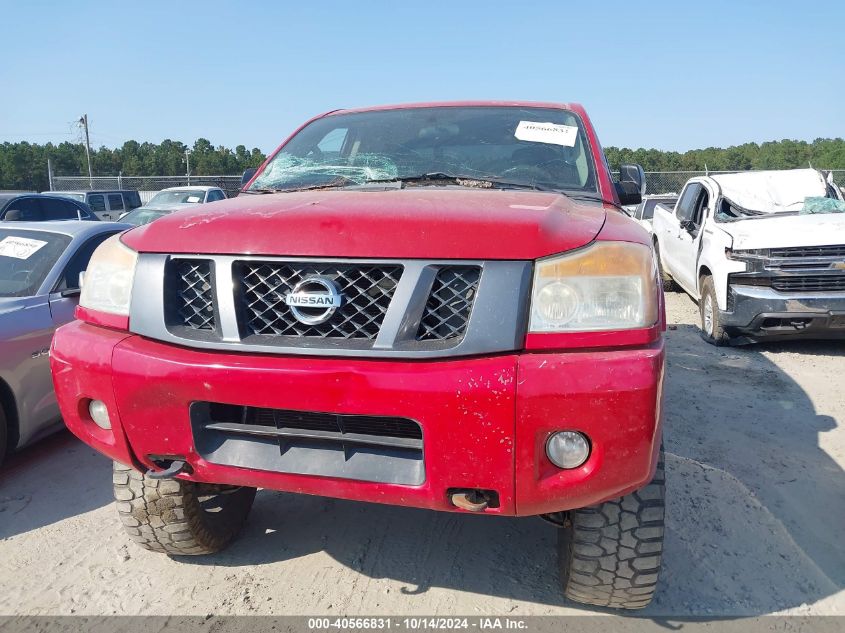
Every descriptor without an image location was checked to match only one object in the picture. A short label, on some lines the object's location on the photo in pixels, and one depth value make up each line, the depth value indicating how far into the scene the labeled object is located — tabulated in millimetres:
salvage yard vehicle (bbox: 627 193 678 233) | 12122
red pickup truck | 1654
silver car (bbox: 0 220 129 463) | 3369
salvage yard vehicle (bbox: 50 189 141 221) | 18719
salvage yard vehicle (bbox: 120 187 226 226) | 14049
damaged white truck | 5449
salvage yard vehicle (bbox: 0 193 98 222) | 9572
